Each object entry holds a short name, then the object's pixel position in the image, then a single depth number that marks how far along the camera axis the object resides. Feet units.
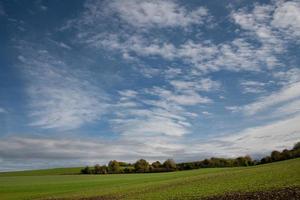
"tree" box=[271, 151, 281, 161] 395.34
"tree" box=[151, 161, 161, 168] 449.89
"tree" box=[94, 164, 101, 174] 438.40
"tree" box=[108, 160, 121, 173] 447.51
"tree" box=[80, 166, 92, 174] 438.40
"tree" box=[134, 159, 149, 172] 444.55
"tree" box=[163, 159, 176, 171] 441.68
